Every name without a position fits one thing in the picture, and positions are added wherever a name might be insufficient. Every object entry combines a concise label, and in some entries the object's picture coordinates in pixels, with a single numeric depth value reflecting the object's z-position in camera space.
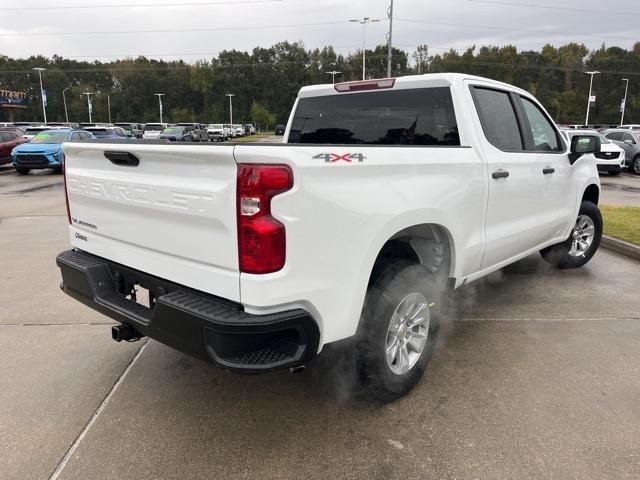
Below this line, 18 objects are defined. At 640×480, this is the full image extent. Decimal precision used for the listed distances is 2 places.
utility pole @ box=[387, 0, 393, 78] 32.81
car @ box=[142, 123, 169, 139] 35.75
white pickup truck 2.24
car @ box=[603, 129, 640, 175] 19.14
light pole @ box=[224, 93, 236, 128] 95.30
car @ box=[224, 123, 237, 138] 58.40
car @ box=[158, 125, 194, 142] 30.38
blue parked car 17.67
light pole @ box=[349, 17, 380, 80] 37.32
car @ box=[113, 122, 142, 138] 44.38
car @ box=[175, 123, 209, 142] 30.81
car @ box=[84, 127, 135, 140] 25.08
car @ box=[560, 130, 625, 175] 17.89
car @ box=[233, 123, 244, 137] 65.19
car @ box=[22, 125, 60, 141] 27.30
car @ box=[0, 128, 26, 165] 19.08
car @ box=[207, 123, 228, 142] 46.81
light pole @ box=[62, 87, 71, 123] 99.57
